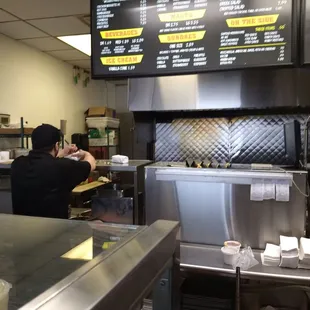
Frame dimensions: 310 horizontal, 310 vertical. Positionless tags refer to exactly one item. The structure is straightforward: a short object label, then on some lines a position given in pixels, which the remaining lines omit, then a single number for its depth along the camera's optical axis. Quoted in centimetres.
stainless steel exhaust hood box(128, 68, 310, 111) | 243
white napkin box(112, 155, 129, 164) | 222
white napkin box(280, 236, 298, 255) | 174
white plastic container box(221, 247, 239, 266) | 179
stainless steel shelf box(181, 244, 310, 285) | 165
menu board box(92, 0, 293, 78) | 184
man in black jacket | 214
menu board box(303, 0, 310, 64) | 179
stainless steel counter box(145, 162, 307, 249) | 196
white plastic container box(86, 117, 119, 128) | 573
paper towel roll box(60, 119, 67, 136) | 499
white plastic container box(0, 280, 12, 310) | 48
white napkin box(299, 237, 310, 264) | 172
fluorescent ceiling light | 407
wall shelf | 363
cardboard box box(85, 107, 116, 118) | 582
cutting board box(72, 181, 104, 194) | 406
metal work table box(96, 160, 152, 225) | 211
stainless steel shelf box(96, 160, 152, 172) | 210
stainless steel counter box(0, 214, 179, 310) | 43
